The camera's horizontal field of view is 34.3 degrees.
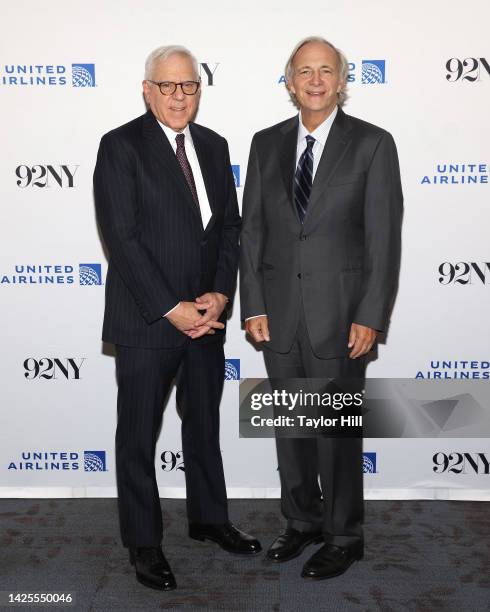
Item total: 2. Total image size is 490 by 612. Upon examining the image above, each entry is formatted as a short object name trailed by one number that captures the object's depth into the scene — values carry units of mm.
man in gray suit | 2926
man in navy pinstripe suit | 2865
